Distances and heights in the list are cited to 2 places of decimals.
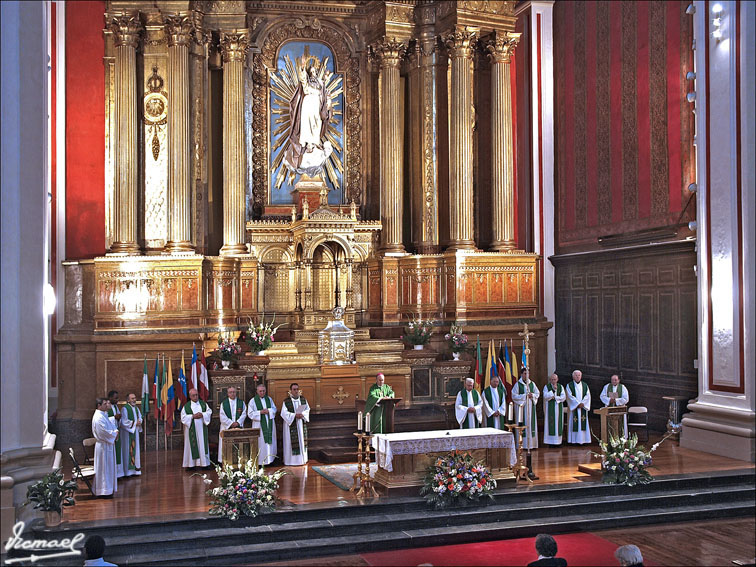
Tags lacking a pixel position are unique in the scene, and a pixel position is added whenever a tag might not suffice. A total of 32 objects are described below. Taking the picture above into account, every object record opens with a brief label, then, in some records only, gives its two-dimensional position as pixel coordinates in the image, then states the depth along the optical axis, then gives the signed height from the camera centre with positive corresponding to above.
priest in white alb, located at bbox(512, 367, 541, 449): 14.55 -2.06
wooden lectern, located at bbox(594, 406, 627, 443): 13.88 -2.21
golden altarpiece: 17.19 +2.22
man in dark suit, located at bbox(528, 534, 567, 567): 7.19 -2.25
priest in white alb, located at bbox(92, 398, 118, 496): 12.20 -2.32
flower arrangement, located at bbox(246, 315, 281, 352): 16.38 -0.96
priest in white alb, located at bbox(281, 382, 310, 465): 14.57 -2.39
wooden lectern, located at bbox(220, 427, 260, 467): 12.52 -2.29
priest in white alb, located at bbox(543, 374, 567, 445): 15.88 -2.33
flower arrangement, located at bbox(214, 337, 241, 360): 16.09 -1.16
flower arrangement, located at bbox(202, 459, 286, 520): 10.86 -2.62
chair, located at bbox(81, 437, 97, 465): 12.99 -2.57
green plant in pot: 10.07 -2.41
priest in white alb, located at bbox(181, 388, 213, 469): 14.27 -2.40
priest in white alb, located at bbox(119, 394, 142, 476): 13.43 -2.34
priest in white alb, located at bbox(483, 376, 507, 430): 15.50 -2.08
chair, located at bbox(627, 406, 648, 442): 15.48 -2.54
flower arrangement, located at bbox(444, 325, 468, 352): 17.42 -1.09
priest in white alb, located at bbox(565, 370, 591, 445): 15.95 -2.35
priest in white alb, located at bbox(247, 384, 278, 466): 14.56 -2.23
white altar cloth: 12.04 -2.23
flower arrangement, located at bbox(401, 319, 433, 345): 17.66 -0.98
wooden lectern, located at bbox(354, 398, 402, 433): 13.59 -2.03
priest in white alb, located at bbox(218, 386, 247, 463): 14.44 -2.08
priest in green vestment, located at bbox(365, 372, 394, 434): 13.75 -1.96
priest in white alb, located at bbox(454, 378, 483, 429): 15.09 -2.11
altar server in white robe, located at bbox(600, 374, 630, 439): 15.43 -1.99
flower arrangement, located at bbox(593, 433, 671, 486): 12.27 -2.58
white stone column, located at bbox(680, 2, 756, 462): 13.48 +0.84
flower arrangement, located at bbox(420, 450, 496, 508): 11.65 -2.68
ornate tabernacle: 16.56 -1.11
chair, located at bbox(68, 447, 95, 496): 11.61 -2.57
